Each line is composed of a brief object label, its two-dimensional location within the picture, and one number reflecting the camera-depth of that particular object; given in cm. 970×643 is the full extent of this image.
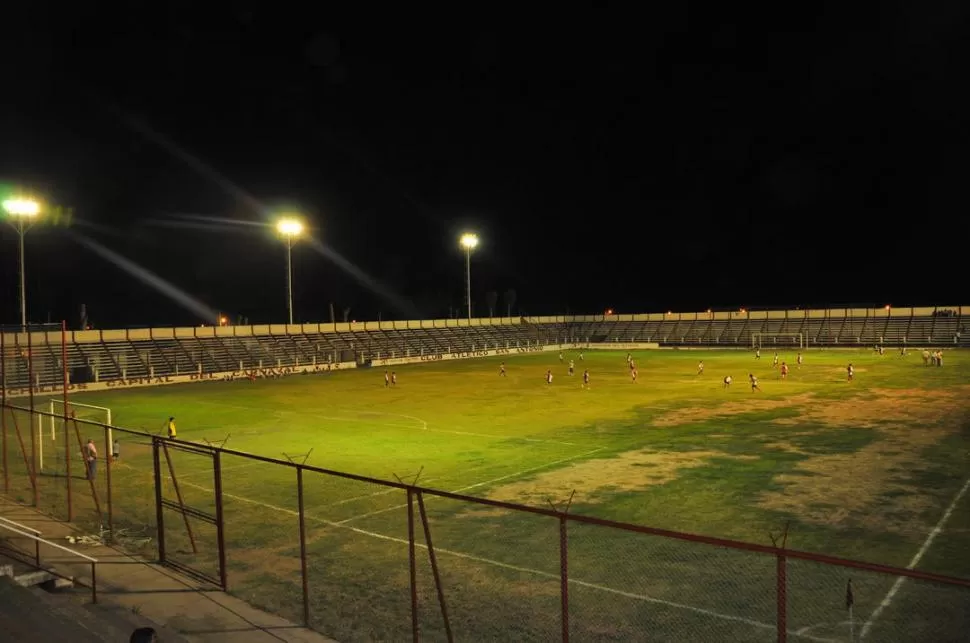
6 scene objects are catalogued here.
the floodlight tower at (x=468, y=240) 8162
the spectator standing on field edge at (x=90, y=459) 1772
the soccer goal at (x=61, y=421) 2704
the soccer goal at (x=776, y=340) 8500
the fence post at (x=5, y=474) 1709
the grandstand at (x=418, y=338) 5253
